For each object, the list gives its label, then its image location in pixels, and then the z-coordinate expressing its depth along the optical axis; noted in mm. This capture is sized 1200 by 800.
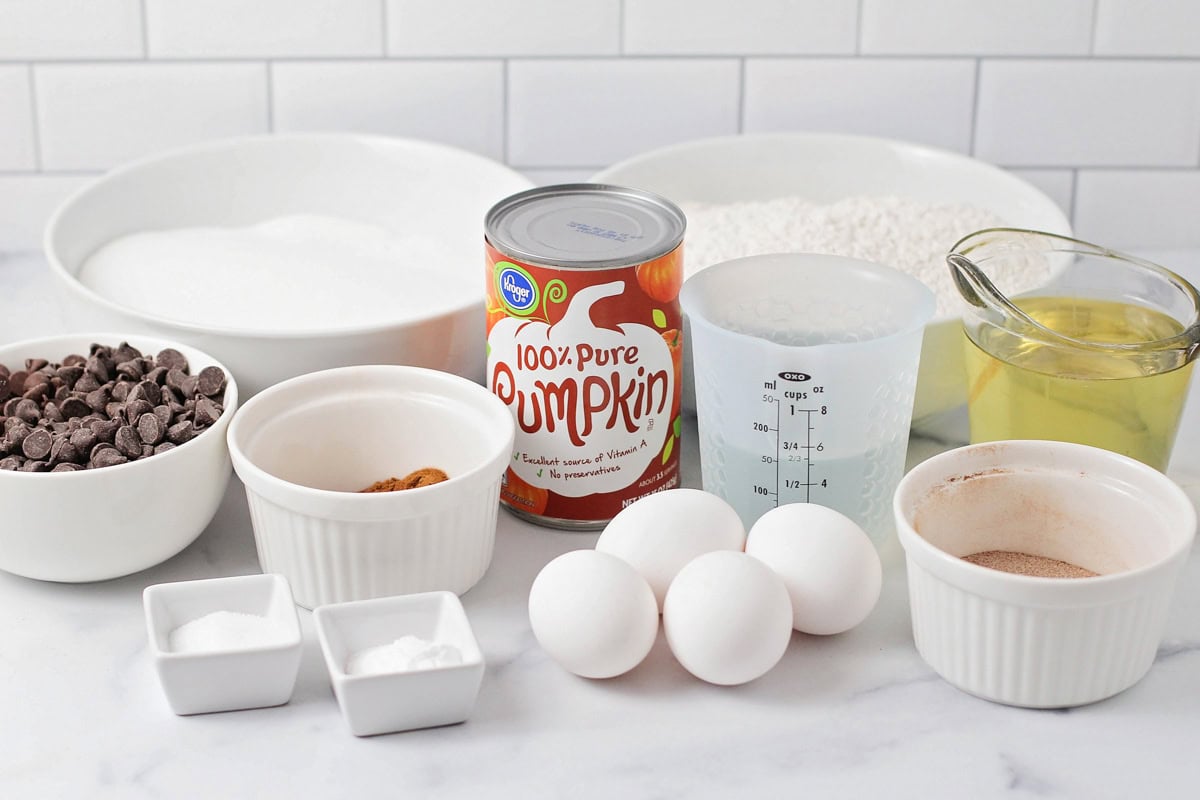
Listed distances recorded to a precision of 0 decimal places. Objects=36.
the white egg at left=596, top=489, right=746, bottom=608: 949
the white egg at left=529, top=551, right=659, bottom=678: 919
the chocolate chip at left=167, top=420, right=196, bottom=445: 978
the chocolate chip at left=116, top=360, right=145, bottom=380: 1014
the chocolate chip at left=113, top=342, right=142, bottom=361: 1024
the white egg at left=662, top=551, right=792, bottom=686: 914
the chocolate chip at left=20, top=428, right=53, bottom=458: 966
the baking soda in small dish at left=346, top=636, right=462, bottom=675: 908
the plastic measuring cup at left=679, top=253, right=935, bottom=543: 975
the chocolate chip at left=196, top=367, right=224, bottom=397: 1007
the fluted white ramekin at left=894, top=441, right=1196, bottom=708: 906
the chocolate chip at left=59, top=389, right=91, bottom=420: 997
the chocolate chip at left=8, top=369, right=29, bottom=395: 1014
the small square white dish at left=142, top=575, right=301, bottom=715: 908
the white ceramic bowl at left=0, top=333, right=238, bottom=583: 948
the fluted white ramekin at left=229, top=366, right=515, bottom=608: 952
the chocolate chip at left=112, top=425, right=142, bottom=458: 970
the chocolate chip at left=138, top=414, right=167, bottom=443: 975
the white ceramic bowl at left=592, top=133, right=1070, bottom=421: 1166
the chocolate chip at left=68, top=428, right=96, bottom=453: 967
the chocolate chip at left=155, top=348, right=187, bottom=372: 1024
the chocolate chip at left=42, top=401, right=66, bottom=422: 993
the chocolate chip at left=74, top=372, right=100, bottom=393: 1008
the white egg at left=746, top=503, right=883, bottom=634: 940
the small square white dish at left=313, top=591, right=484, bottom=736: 902
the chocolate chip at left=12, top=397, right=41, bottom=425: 993
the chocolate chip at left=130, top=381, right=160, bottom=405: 997
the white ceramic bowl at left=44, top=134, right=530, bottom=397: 1142
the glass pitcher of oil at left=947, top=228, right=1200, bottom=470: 981
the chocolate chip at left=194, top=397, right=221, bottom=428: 989
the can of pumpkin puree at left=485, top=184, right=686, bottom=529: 985
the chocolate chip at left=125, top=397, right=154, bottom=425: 984
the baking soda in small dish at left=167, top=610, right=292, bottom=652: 917
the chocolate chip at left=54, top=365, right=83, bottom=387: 1012
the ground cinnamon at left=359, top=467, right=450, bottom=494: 994
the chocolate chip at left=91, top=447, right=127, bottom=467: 962
